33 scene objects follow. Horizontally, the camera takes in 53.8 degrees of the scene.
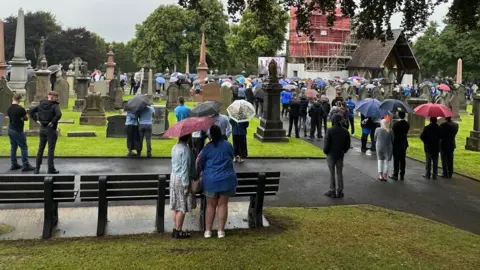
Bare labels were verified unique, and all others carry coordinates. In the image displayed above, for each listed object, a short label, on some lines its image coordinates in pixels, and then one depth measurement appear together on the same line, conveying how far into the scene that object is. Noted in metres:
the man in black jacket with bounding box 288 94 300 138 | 18.11
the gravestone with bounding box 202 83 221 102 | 23.20
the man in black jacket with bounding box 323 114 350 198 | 9.62
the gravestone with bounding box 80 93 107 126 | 19.53
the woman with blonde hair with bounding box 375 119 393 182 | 11.41
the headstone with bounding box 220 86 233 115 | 24.44
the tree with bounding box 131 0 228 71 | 66.75
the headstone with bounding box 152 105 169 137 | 16.52
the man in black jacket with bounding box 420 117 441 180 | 11.84
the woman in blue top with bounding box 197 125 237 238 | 6.50
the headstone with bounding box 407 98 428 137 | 19.61
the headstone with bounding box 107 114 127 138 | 16.42
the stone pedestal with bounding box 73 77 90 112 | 23.42
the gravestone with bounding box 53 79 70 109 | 23.89
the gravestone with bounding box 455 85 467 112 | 30.44
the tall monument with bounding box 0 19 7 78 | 26.72
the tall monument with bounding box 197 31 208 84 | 35.75
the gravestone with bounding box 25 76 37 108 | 23.72
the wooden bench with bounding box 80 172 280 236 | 6.84
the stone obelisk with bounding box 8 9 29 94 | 28.95
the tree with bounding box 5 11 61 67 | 65.25
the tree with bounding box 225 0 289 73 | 63.84
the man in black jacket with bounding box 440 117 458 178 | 12.00
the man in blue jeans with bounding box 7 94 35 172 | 10.92
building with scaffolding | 66.62
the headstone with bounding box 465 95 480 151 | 16.30
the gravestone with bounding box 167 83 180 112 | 26.31
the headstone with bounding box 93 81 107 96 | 27.41
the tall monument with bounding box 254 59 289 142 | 17.00
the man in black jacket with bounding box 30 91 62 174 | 10.49
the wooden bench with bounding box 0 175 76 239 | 6.59
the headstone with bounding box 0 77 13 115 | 16.70
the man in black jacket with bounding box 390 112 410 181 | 11.66
